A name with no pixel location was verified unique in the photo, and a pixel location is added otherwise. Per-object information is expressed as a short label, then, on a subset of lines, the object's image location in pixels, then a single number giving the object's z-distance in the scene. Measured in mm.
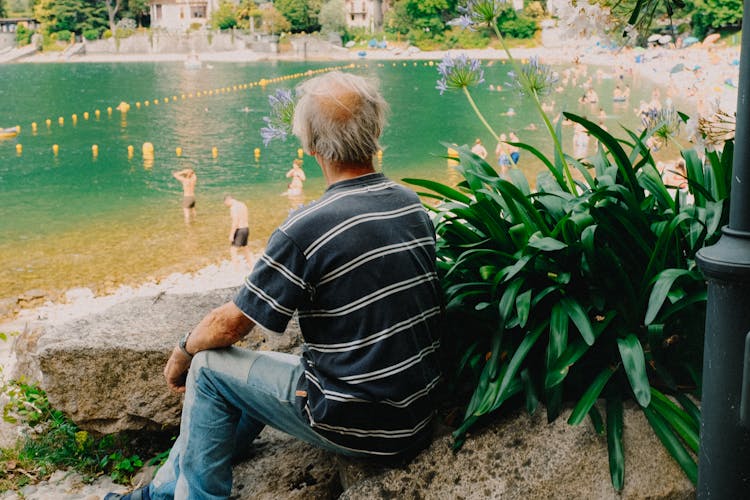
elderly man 2102
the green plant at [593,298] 2264
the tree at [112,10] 96425
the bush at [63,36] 93188
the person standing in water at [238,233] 11633
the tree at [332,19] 91688
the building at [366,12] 98438
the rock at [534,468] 2162
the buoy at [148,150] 23953
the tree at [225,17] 98188
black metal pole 1674
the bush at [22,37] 92000
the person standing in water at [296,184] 16297
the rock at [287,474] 2598
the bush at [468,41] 76875
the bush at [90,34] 92875
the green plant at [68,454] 3445
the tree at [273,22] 92375
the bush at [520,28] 73562
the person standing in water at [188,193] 15248
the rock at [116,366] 3111
